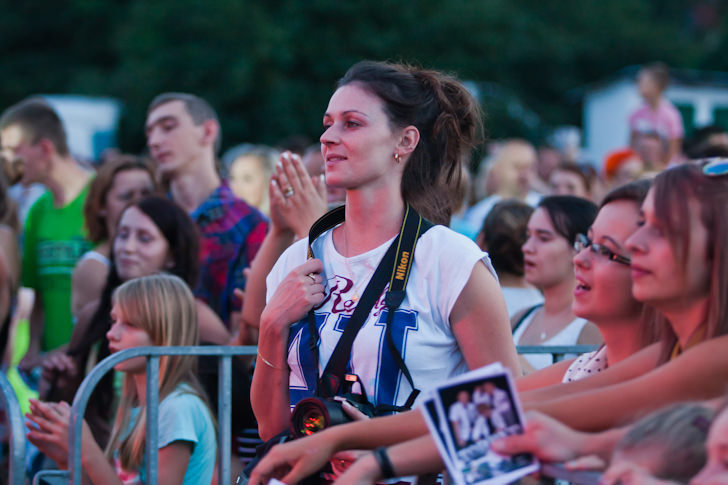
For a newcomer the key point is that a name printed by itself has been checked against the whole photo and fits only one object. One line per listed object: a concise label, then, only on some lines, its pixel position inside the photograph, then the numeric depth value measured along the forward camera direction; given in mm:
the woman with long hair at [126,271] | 8832
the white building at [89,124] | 31068
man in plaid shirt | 9676
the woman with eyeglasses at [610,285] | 5205
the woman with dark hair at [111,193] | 10946
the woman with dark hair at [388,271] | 5396
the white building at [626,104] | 29101
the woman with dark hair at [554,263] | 8171
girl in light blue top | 6971
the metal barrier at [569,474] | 3649
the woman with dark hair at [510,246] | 9419
